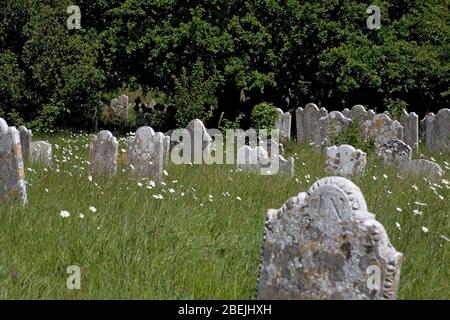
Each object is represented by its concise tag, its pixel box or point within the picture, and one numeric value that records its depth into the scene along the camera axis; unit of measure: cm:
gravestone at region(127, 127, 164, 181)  1012
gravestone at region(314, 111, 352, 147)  1605
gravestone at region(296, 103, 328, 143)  1891
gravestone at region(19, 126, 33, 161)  1283
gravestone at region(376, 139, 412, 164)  1266
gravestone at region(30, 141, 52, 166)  1203
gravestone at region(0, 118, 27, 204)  761
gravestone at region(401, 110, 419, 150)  1719
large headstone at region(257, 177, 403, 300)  391
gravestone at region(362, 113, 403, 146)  1568
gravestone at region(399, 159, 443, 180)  1026
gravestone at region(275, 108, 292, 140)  1928
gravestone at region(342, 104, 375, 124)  1802
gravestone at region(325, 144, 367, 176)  1119
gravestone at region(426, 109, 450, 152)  1675
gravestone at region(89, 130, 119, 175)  1086
